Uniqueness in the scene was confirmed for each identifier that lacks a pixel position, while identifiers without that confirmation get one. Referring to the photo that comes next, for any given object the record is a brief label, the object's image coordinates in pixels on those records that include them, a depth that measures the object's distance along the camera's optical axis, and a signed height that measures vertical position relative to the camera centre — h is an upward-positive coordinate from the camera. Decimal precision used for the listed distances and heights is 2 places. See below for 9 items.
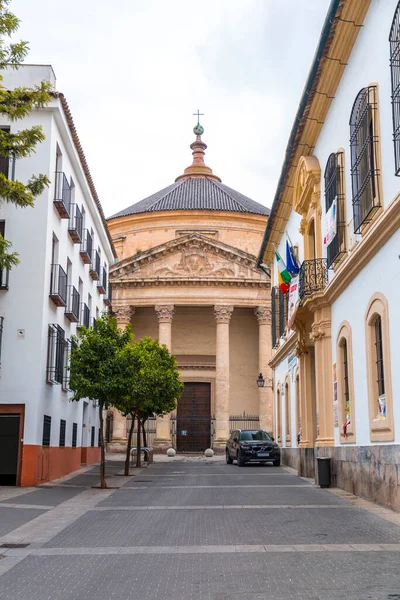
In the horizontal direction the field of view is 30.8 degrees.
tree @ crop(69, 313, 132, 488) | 19.66 +2.11
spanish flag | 23.06 +5.47
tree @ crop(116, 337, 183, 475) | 21.50 +2.46
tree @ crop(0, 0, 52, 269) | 12.94 +5.96
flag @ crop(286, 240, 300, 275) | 22.25 +5.69
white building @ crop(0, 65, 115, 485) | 19.88 +4.08
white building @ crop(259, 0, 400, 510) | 12.76 +4.33
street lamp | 40.97 +3.86
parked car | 29.97 +0.09
